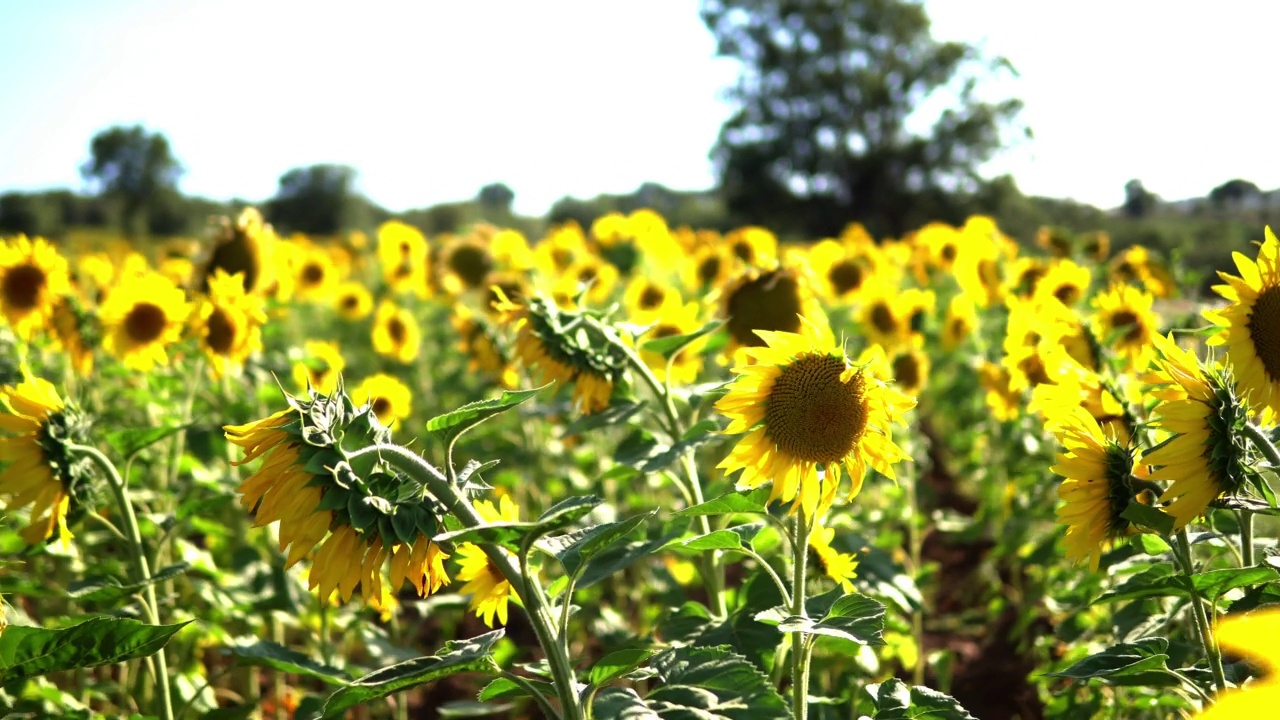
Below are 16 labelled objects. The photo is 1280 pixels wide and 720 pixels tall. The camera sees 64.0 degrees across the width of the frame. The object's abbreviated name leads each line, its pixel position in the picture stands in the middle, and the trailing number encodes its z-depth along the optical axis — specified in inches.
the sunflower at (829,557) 77.0
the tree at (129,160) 1948.8
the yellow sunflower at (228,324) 115.5
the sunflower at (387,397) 140.5
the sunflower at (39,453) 66.9
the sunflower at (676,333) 108.5
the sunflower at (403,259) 252.2
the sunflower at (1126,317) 109.2
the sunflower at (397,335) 209.0
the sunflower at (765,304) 97.1
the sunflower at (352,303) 260.7
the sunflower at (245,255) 144.6
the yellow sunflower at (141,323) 120.6
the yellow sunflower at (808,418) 58.6
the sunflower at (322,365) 127.8
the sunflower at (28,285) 126.6
